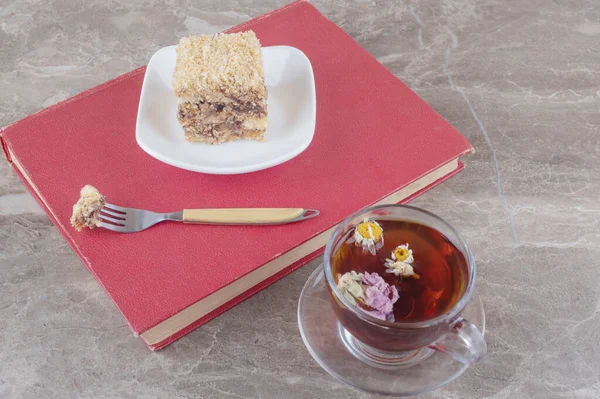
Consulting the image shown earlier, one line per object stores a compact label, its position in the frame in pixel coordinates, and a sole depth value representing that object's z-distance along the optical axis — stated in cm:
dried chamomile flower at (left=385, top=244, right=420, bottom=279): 104
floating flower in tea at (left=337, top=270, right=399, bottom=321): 99
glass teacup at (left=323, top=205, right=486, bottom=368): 94
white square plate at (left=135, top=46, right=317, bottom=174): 127
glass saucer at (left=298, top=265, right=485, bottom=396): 104
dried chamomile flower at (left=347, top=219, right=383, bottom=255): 105
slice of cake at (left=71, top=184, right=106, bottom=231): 119
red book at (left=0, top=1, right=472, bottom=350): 114
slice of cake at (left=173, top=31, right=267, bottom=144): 127
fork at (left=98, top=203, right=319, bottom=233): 121
